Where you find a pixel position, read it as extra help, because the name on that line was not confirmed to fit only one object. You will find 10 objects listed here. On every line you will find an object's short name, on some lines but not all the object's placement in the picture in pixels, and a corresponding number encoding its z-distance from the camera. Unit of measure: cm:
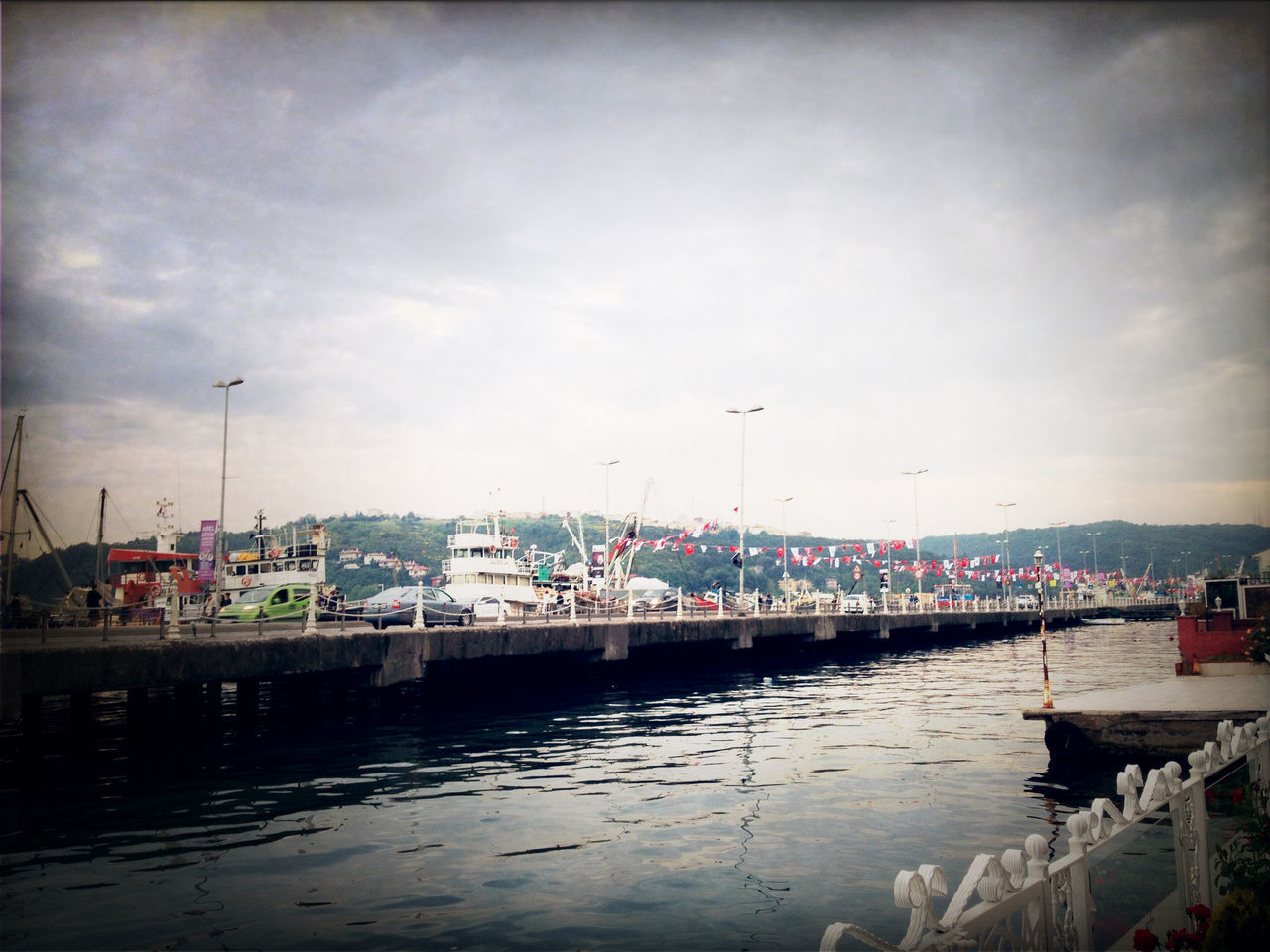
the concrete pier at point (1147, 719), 1761
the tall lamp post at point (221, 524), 4721
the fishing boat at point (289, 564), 5500
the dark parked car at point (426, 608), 3366
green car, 3369
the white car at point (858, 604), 9328
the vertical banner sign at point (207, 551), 5269
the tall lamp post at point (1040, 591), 2016
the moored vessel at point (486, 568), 5884
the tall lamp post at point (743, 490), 5634
